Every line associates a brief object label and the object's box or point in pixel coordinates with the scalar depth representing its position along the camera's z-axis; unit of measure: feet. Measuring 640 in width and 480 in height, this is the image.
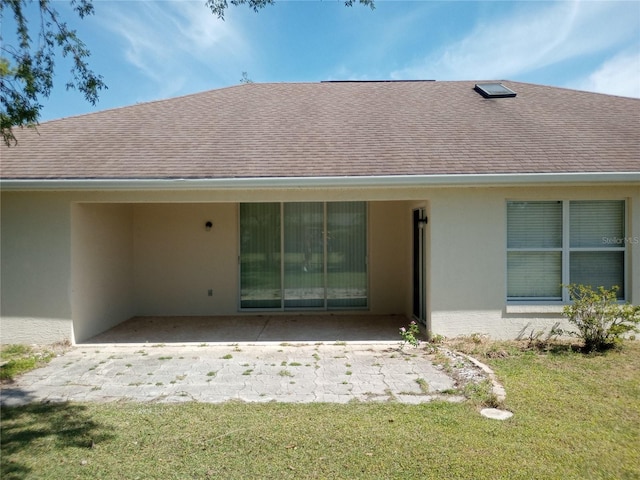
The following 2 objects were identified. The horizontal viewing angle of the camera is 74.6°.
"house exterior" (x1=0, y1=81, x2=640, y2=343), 24.44
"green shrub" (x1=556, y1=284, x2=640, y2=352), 22.11
